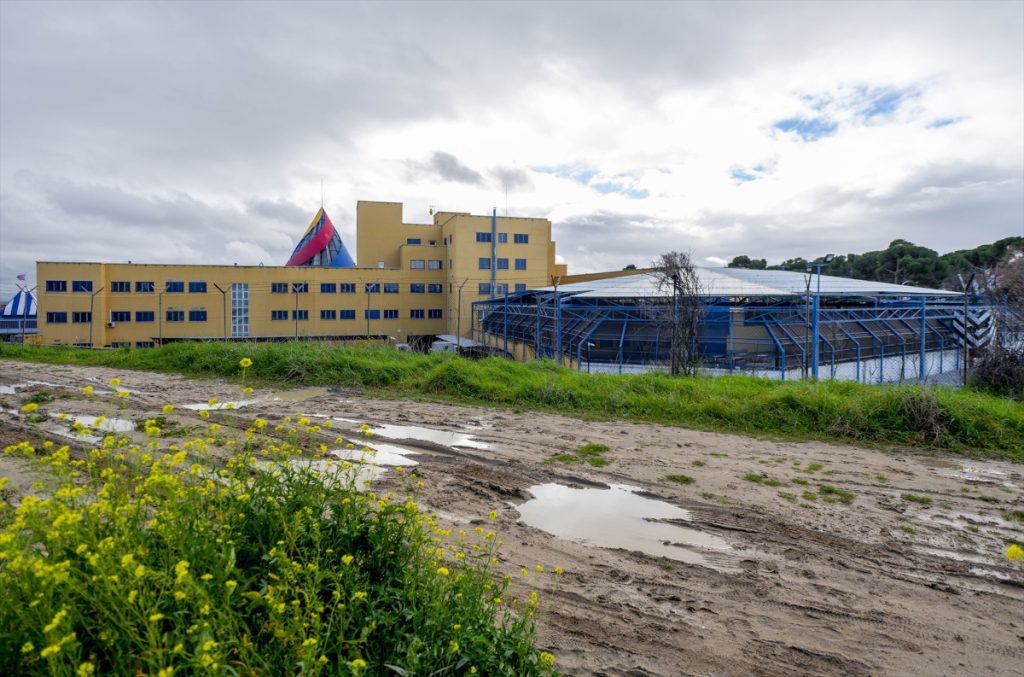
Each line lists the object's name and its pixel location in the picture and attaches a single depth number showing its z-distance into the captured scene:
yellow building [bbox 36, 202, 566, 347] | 39.41
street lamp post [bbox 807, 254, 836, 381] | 14.00
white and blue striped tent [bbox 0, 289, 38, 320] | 47.62
